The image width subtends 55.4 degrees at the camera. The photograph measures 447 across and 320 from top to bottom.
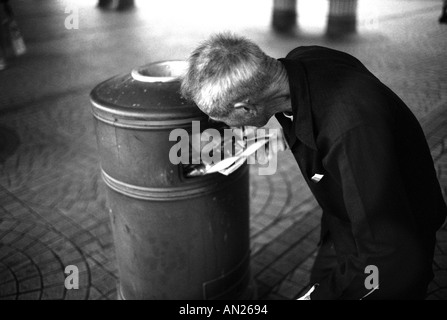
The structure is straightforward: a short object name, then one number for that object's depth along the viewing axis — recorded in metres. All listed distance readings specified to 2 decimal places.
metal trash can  1.88
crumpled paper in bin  1.94
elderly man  1.31
